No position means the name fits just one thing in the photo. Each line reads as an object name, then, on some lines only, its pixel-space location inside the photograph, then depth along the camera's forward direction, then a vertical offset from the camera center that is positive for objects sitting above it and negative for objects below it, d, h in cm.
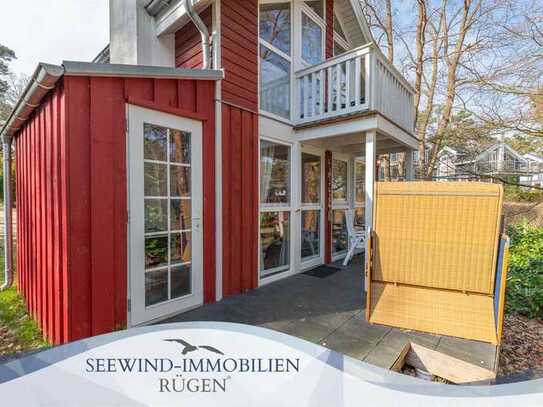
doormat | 427 -117
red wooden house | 222 +44
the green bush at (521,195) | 1058 +4
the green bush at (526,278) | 312 -100
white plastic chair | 495 -73
